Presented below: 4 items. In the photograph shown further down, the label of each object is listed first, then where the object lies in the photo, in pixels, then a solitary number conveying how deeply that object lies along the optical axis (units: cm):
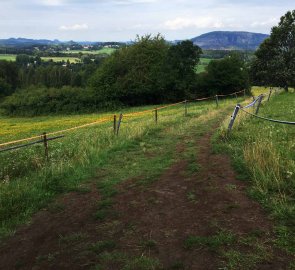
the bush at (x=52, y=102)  6184
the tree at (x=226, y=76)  4969
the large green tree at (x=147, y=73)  5222
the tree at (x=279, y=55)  4253
